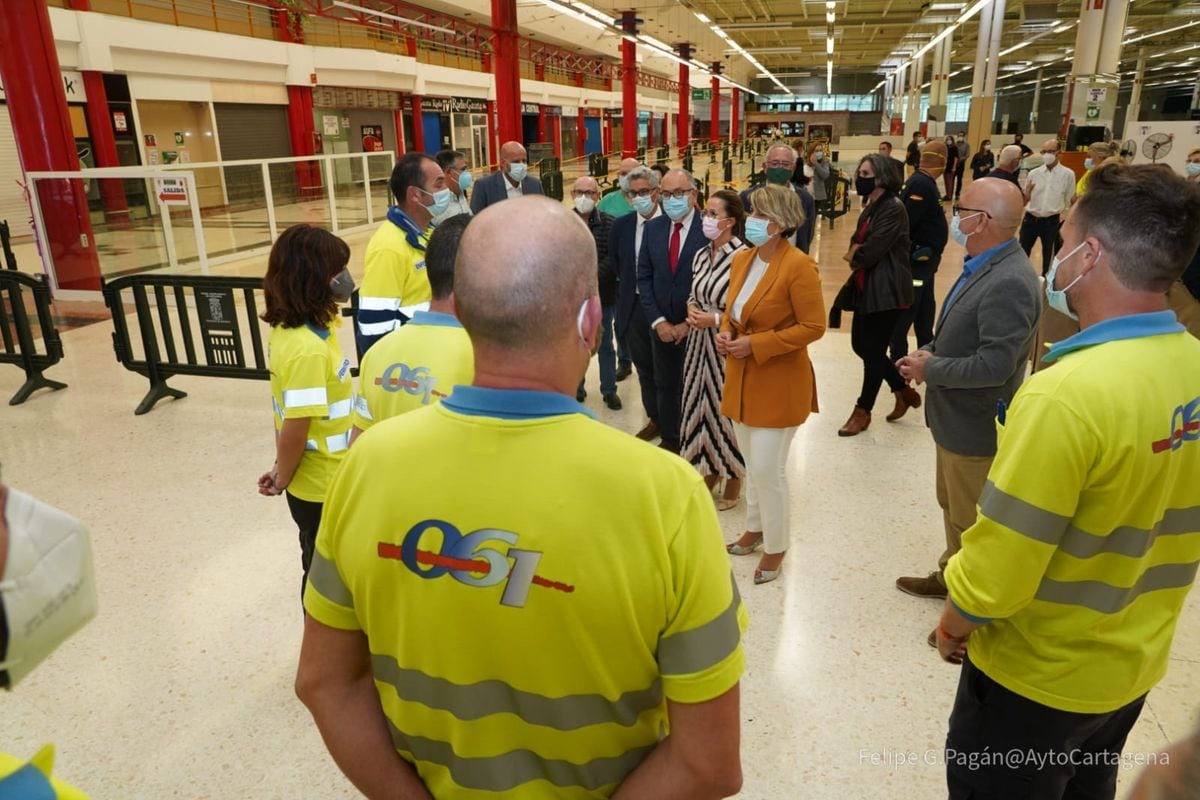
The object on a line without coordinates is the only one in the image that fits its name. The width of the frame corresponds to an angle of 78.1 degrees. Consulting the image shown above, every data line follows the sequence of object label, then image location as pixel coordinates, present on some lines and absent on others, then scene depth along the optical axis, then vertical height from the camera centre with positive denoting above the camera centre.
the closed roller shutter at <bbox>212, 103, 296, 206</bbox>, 19.69 +1.05
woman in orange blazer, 3.11 -0.74
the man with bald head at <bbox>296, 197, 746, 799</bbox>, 0.97 -0.52
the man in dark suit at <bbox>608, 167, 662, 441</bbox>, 4.85 -0.75
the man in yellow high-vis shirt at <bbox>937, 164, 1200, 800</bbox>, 1.43 -0.70
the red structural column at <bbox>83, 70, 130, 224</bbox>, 15.20 +1.04
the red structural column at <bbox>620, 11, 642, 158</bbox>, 26.31 +2.46
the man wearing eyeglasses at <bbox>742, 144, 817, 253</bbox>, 6.99 -0.11
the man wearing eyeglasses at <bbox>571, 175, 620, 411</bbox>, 5.23 -0.77
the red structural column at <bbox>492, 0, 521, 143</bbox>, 15.68 +2.00
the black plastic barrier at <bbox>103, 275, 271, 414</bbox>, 5.54 -1.14
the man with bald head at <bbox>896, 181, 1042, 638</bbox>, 2.59 -0.65
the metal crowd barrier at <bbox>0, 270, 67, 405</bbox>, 5.71 -1.22
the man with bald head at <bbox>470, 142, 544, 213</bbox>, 7.18 -0.13
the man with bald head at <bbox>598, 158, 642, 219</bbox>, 6.33 -0.32
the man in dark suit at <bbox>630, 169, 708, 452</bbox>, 4.16 -0.63
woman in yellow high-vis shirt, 2.38 -0.61
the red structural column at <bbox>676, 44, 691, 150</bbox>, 30.57 +2.72
